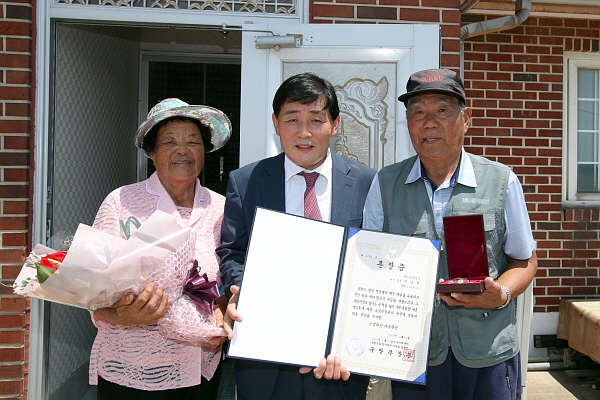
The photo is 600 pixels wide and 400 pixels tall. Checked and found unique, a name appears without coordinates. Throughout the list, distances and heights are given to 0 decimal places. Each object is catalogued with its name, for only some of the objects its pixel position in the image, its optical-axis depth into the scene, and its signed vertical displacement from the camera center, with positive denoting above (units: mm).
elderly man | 1920 -86
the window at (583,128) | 4809 +754
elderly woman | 2154 -244
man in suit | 2016 +39
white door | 3037 +795
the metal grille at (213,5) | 3133 +1255
